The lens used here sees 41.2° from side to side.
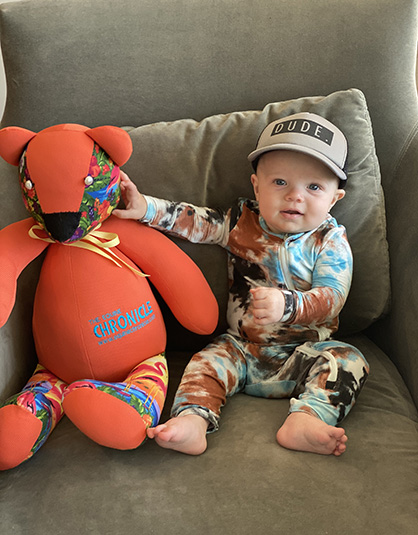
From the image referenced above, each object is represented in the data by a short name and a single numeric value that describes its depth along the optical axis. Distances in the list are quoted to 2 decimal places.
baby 1.02
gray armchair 0.87
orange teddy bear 0.92
